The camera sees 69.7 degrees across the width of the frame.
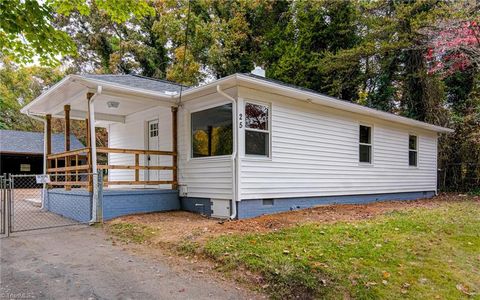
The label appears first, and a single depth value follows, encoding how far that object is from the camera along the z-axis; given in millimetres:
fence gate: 6987
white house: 7531
